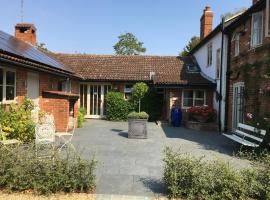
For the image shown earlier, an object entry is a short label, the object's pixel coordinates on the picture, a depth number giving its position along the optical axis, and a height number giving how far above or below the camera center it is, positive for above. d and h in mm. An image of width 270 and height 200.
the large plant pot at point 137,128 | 8359 -1337
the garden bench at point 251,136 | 6421 -1333
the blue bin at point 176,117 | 12017 -1215
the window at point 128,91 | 14223 +406
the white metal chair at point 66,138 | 7278 -1665
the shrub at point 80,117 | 10787 -1204
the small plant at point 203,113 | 11160 -906
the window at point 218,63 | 11530 +2051
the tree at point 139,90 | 11513 +402
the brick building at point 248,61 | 7274 +1626
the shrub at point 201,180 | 3500 -1503
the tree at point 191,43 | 31730 +8966
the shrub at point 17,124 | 6367 -931
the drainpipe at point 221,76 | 10557 +1155
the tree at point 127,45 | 45539 +11964
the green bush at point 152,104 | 13591 -532
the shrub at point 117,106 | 13580 -693
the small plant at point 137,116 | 8327 -816
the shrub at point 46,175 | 3652 -1483
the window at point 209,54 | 12788 +2874
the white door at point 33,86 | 8059 +401
